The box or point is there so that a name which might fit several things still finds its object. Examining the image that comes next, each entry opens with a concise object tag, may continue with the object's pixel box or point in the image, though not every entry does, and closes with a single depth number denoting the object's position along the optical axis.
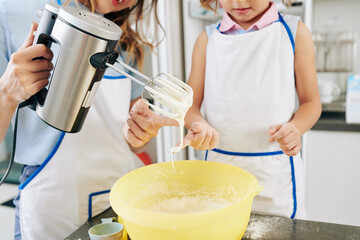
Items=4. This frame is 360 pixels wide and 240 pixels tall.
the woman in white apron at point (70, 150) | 0.88
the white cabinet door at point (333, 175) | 1.89
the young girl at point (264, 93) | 1.01
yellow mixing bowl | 0.57
